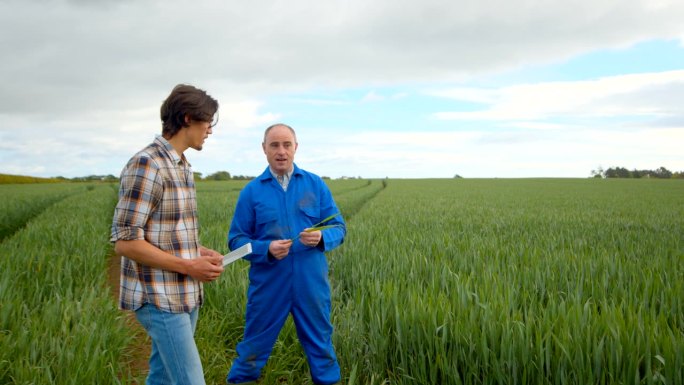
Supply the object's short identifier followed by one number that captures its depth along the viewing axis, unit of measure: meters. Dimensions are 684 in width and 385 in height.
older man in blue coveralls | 3.04
